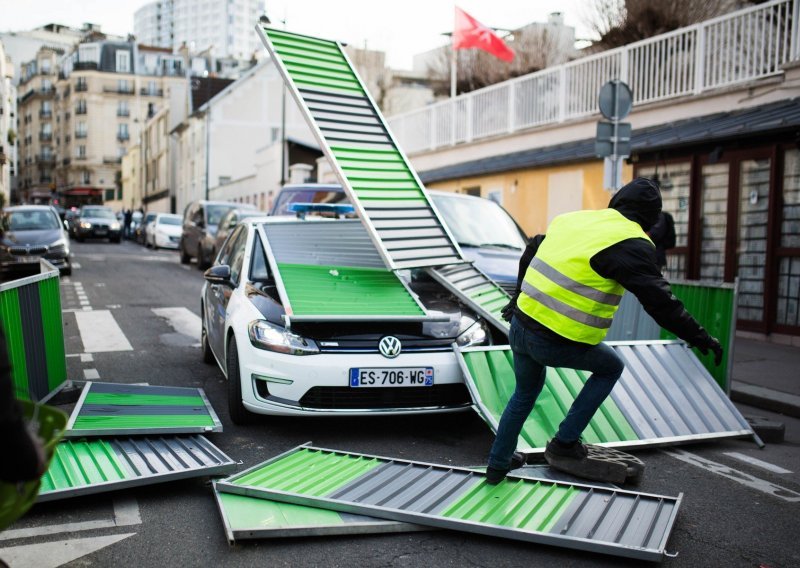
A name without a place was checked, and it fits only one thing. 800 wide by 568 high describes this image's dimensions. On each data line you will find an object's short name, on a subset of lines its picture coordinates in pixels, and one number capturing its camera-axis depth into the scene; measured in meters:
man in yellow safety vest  4.32
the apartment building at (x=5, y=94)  35.34
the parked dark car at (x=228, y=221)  19.47
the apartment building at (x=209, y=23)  165.50
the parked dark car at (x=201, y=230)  21.69
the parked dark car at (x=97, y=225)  37.25
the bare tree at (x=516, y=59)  35.44
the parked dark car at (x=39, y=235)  17.48
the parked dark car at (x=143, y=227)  37.76
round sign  11.10
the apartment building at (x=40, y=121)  117.88
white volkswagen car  5.72
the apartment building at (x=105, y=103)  102.38
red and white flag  21.02
